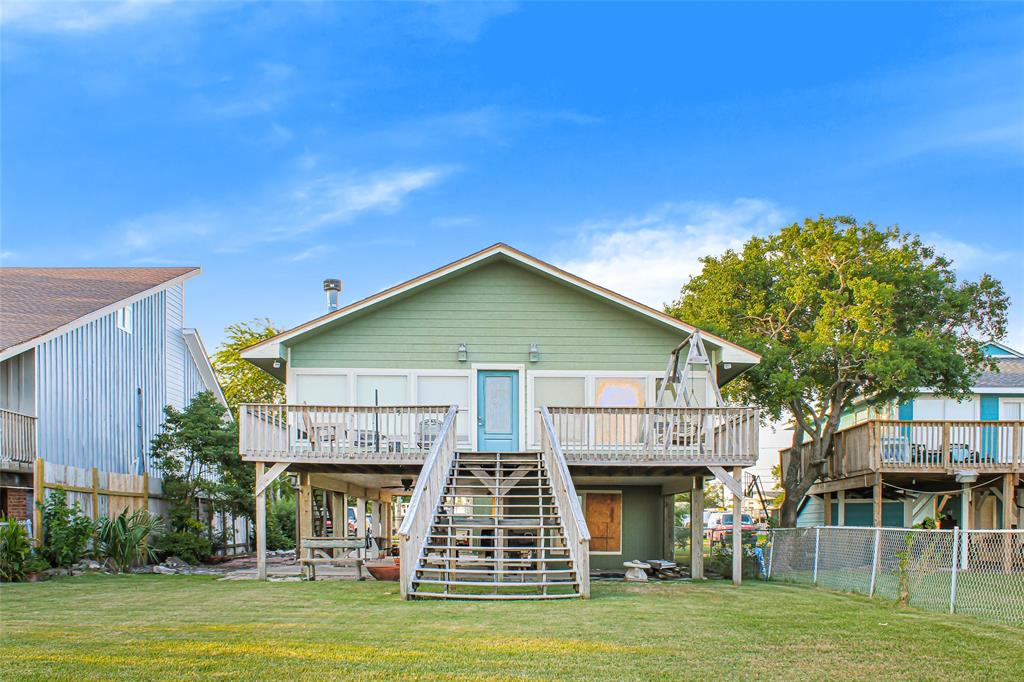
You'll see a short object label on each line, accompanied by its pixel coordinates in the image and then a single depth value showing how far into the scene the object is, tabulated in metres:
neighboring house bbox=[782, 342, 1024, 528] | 20.42
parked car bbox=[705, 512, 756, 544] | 43.70
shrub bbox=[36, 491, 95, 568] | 17.14
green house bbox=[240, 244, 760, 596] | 17.22
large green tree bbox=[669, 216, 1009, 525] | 22.09
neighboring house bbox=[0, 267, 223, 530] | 18.19
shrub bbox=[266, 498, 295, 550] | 28.67
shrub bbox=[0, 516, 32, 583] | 15.33
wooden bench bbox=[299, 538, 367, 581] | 15.71
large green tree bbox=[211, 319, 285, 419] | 41.81
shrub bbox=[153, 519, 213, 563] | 21.22
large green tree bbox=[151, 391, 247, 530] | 22.94
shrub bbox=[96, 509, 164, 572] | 17.83
